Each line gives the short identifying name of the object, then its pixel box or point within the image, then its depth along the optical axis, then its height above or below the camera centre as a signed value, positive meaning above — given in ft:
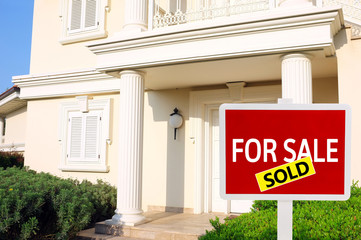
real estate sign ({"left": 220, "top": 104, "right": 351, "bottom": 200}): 5.56 +0.15
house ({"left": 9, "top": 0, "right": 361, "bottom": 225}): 18.80 +5.56
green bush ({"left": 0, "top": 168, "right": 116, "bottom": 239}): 18.20 -2.55
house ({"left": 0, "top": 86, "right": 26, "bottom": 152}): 37.55 +3.89
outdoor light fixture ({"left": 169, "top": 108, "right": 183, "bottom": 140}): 27.91 +3.17
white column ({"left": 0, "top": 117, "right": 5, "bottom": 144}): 41.29 +3.65
